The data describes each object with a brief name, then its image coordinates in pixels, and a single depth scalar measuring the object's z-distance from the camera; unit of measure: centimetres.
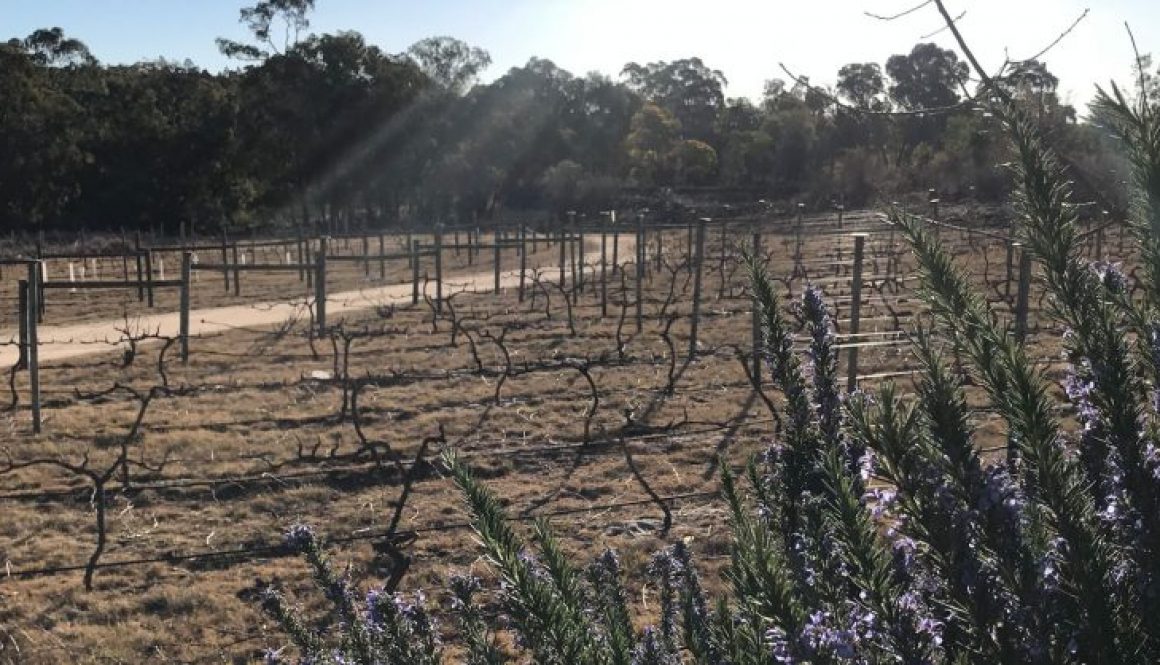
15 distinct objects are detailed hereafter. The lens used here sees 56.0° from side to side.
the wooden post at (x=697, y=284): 1334
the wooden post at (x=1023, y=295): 830
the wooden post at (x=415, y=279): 2088
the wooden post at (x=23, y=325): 1131
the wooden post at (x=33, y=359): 982
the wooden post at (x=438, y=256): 1704
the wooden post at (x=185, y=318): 1424
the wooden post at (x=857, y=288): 993
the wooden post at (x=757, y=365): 1019
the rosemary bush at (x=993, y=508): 119
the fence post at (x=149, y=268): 2066
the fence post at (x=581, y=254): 2175
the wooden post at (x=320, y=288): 1648
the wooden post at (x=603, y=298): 1739
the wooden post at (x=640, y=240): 1942
